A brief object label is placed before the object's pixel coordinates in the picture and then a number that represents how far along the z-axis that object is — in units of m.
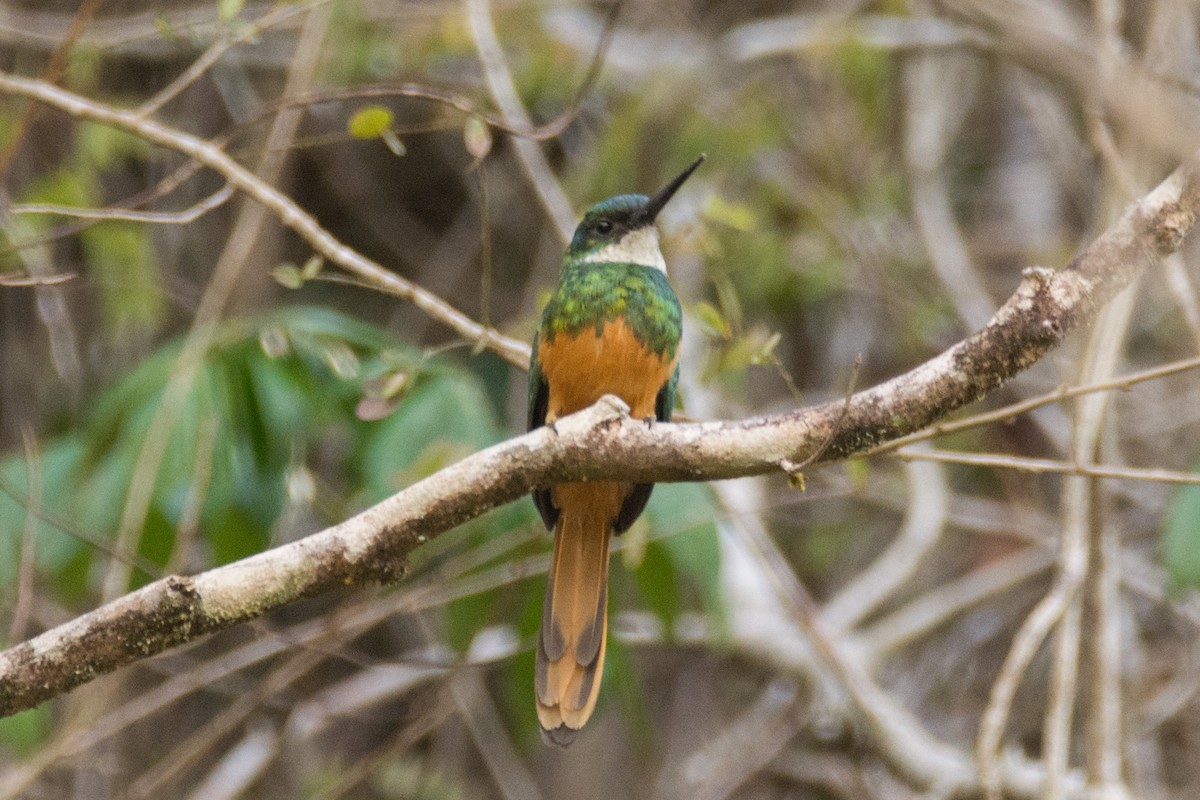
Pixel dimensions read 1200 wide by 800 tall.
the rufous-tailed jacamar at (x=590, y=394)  4.17
